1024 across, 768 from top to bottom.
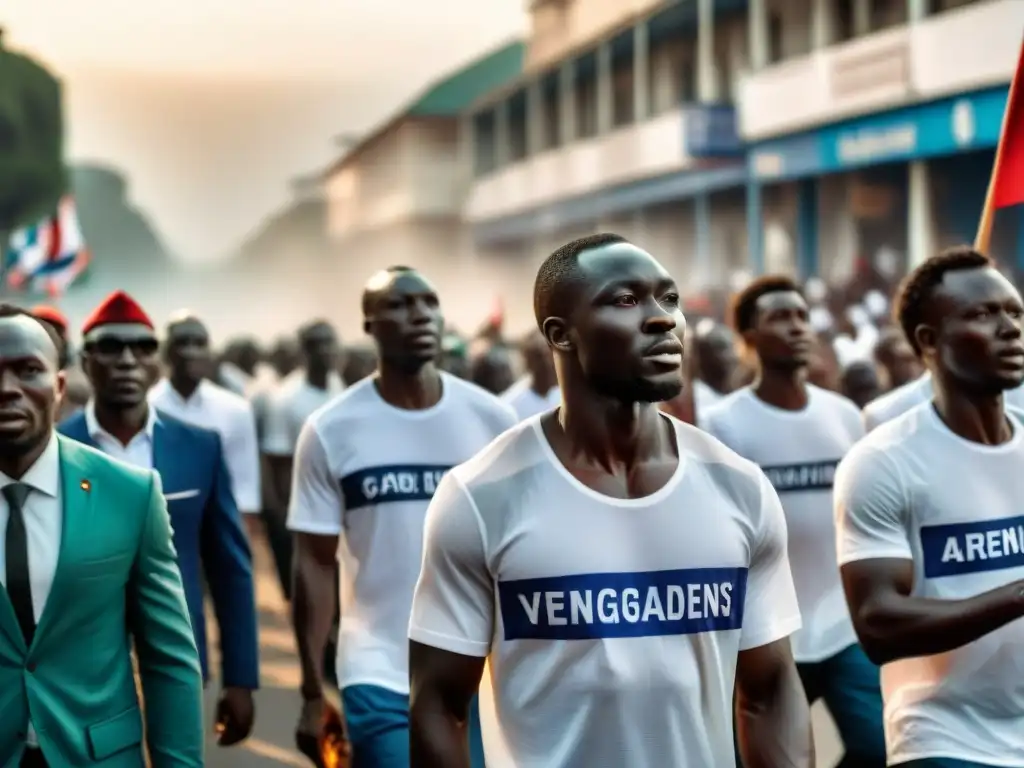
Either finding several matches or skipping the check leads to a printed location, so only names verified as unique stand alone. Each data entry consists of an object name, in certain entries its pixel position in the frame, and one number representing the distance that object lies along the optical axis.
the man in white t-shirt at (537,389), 12.09
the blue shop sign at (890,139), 24.47
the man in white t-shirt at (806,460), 6.87
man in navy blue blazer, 6.26
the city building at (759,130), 26.05
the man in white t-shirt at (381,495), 6.27
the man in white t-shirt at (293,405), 12.14
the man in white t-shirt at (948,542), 4.91
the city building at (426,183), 77.00
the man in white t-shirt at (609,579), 3.76
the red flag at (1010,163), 6.18
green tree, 64.12
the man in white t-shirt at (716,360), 12.14
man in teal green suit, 4.46
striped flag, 27.81
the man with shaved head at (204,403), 10.07
